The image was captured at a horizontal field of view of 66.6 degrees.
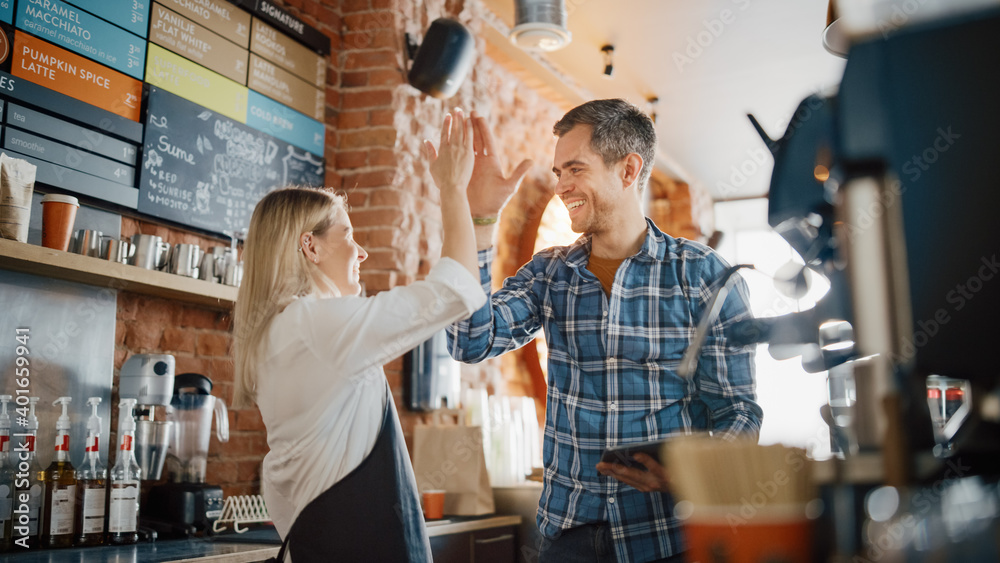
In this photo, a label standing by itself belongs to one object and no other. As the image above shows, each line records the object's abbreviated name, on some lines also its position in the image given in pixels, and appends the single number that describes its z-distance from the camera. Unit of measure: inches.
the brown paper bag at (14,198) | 70.4
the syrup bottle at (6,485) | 69.4
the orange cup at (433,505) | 100.9
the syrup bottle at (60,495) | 72.5
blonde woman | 49.8
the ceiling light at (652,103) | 189.2
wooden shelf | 71.3
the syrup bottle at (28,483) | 70.9
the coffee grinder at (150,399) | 81.4
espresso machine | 25.8
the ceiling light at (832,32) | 43.5
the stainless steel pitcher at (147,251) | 83.2
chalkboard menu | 92.2
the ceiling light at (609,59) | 159.5
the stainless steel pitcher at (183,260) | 87.2
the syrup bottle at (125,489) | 74.9
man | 57.3
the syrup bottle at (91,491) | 74.0
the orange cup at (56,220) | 74.4
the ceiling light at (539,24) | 123.3
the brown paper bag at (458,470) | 108.2
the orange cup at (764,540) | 24.1
